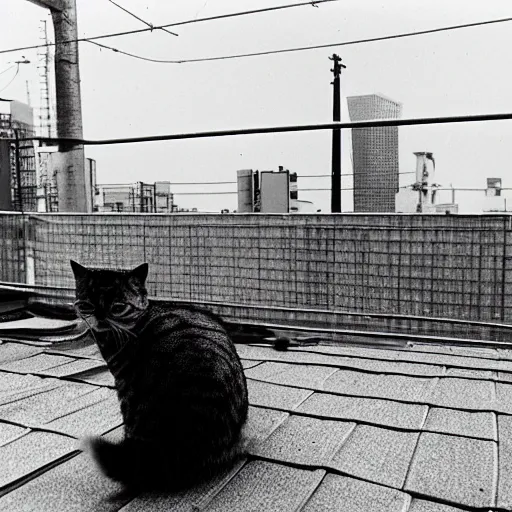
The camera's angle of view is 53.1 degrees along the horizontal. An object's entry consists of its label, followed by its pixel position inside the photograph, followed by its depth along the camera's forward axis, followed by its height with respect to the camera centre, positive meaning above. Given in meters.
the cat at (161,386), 1.07 -0.41
